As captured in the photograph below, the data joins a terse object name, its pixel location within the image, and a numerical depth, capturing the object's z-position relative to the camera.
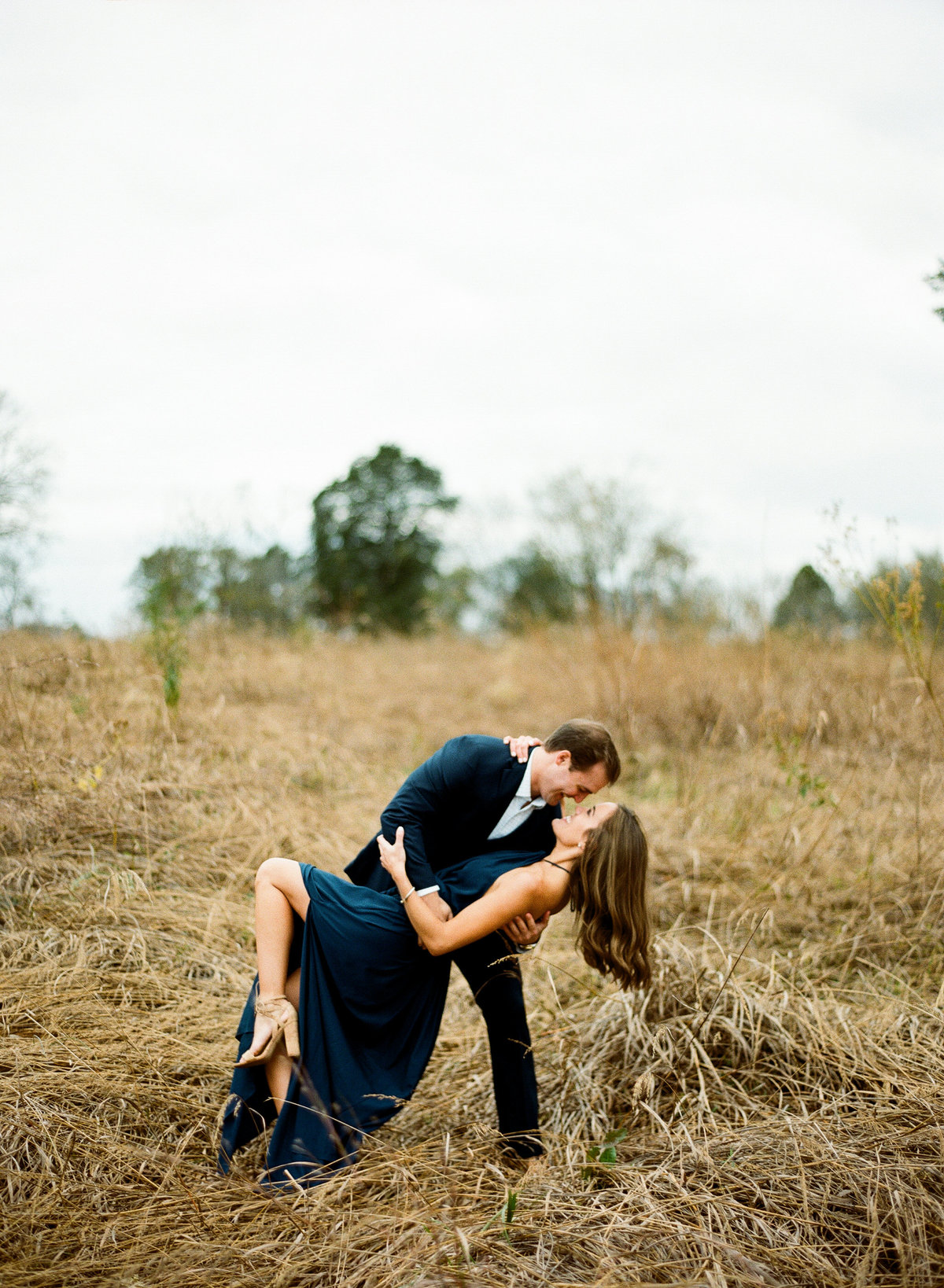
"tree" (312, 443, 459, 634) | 19.14
